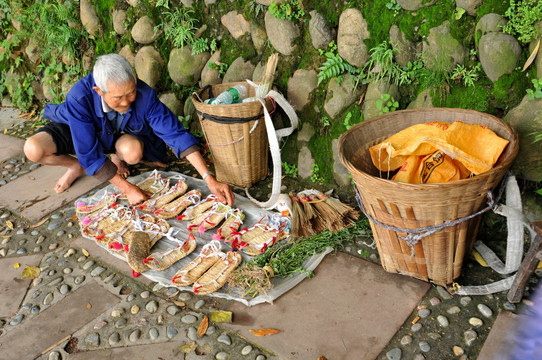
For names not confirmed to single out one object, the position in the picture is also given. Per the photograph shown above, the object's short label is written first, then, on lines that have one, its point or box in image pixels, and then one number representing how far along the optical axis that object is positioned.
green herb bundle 2.37
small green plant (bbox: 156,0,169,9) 3.72
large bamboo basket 1.85
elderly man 2.77
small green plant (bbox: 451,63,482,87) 2.40
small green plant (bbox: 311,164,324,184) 3.20
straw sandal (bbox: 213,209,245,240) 2.78
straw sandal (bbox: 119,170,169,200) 3.32
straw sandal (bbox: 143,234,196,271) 2.58
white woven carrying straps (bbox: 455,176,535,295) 1.95
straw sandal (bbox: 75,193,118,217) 3.17
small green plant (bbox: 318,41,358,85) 2.91
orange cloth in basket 2.05
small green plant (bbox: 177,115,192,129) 3.92
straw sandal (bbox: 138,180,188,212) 3.15
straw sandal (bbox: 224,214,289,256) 2.64
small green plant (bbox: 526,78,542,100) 2.14
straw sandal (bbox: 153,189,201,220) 3.04
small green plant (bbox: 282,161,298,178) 3.35
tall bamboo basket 2.96
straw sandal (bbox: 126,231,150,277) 2.54
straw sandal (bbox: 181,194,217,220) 3.02
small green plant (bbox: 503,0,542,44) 2.15
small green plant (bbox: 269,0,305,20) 3.02
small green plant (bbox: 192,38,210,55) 3.64
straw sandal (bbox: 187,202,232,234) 2.86
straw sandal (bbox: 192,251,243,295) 2.37
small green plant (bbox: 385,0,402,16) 2.63
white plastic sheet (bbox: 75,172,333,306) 2.33
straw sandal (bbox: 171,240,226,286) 2.44
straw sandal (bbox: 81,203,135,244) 2.90
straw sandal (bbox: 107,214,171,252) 2.77
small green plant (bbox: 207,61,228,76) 3.58
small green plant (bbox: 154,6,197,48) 3.67
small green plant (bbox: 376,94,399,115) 2.70
